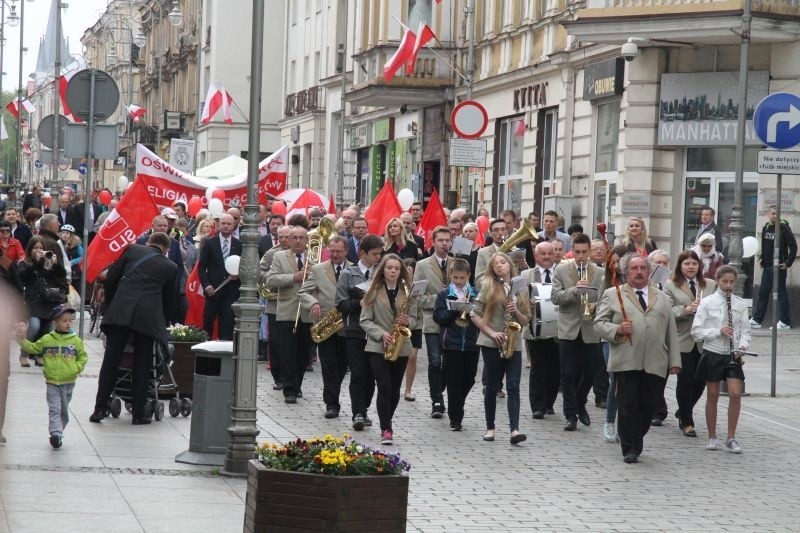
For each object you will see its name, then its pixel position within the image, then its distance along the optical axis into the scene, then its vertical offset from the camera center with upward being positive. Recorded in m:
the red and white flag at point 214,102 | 56.25 +4.00
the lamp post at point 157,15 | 63.77 +8.56
